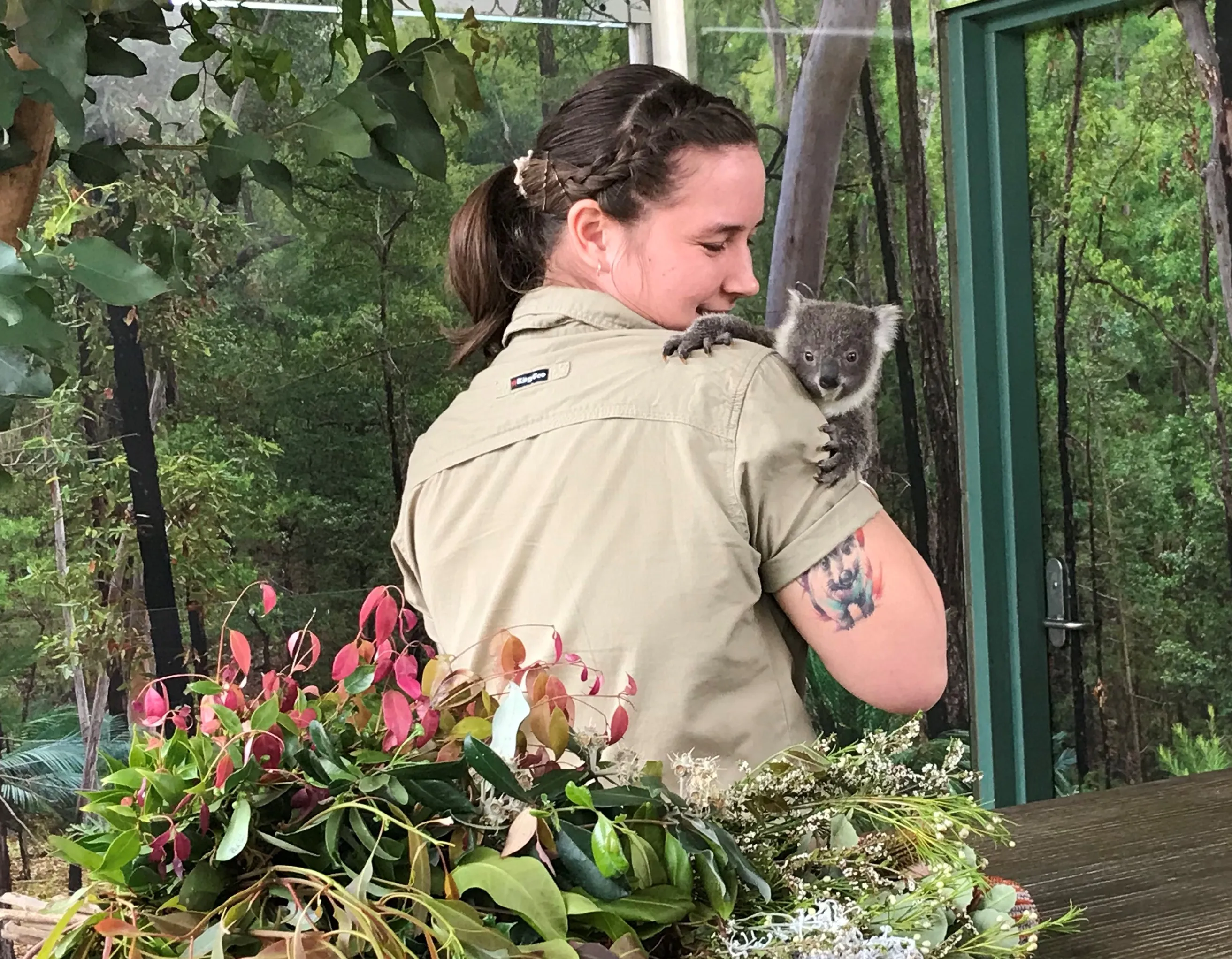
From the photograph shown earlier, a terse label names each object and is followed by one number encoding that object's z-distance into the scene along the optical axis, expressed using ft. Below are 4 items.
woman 3.20
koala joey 4.69
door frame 9.20
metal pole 9.95
